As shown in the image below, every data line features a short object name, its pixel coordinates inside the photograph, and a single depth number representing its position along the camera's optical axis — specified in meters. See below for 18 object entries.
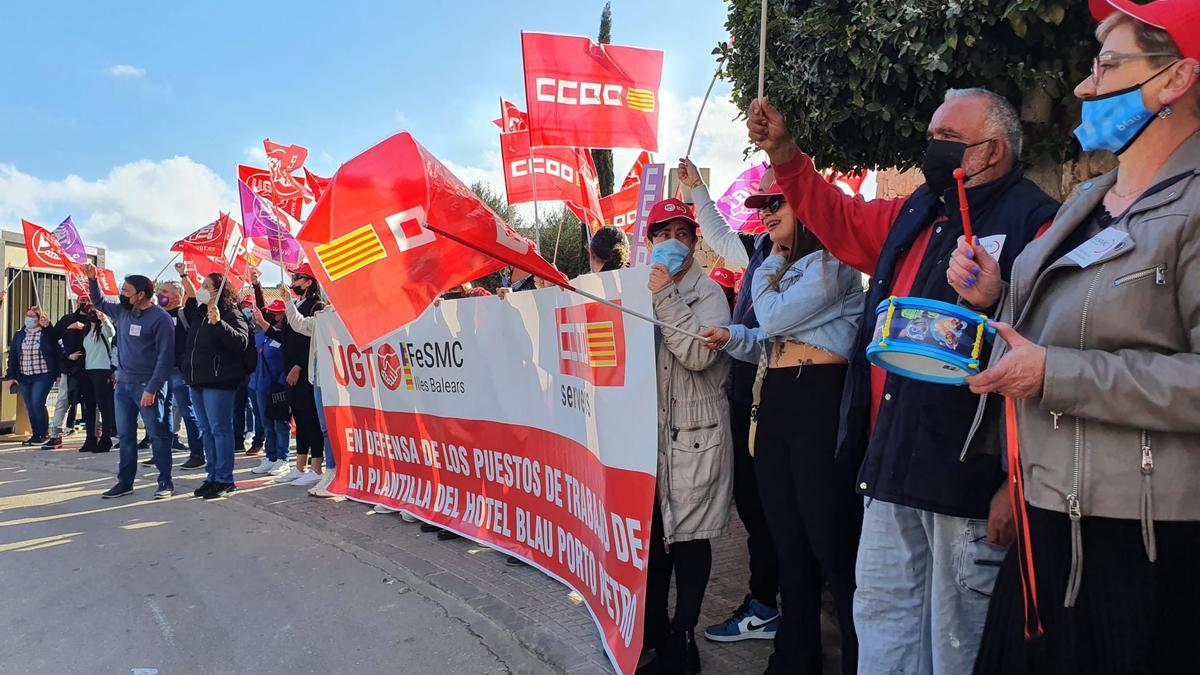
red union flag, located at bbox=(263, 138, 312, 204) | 9.61
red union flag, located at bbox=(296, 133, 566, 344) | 3.31
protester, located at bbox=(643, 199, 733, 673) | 3.23
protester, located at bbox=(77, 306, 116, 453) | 10.68
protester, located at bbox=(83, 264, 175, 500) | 7.63
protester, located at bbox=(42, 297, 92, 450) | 11.19
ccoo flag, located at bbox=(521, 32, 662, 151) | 5.98
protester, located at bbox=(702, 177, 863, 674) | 2.88
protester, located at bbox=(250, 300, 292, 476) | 8.83
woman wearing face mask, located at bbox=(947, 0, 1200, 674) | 1.49
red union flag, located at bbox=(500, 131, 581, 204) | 7.85
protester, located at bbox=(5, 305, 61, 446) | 11.62
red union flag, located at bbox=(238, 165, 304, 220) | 9.63
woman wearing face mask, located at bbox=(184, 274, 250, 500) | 7.36
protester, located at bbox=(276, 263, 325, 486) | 7.80
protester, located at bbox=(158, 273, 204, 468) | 9.07
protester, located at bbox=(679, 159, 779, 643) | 3.73
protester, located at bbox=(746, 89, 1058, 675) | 2.08
